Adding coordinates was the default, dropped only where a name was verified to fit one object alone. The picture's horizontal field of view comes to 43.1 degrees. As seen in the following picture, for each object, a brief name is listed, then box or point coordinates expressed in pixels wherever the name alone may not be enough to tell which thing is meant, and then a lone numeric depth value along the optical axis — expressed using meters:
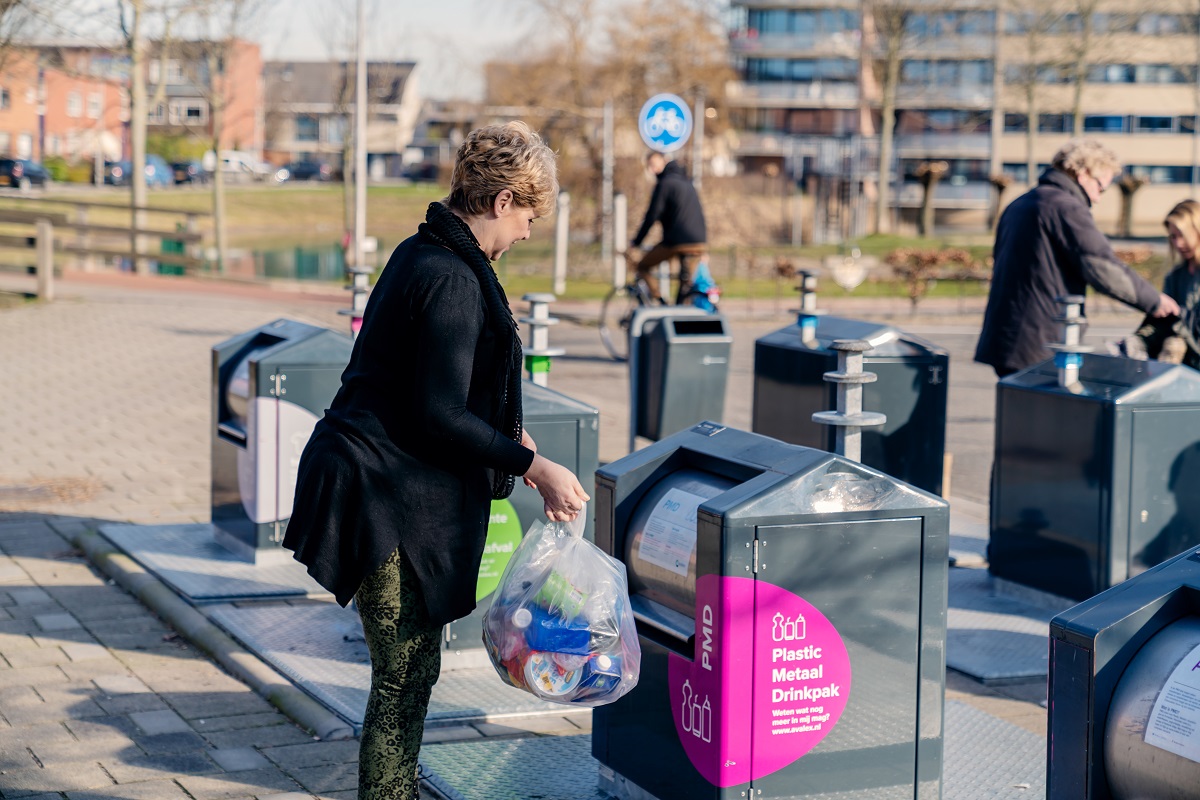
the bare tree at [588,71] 34.06
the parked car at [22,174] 55.06
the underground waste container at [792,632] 3.59
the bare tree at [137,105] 24.91
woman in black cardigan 3.20
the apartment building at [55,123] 76.38
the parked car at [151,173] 67.75
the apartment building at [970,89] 52.06
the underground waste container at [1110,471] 5.96
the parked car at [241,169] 72.47
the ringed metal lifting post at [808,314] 7.18
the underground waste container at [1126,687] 2.72
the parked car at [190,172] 71.12
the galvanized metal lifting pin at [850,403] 4.29
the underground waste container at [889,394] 6.90
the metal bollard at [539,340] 6.12
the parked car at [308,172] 83.81
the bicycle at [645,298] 12.76
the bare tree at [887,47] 49.50
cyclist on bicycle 13.37
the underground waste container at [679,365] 9.09
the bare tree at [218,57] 28.78
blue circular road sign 16.69
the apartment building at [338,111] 38.24
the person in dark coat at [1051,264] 6.78
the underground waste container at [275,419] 6.60
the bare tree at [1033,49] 50.24
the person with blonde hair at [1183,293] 6.98
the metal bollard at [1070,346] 6.12
